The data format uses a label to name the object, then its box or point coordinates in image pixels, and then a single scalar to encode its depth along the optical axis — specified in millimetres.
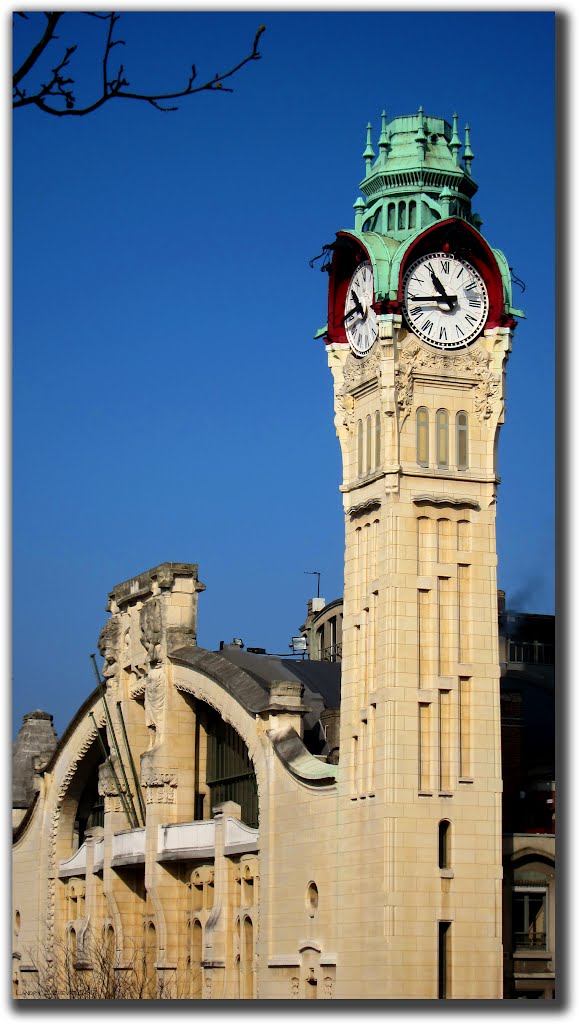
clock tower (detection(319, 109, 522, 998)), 56781
